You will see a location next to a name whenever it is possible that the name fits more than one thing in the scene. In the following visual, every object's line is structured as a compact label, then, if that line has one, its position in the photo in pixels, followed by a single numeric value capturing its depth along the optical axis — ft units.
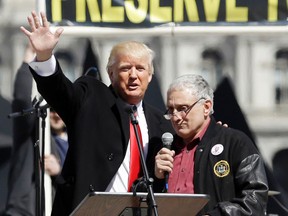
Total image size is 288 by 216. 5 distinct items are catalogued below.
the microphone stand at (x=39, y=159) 47.80
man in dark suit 38.42
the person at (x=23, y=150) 56.85
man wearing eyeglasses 36.78
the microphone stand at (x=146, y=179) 34.78
